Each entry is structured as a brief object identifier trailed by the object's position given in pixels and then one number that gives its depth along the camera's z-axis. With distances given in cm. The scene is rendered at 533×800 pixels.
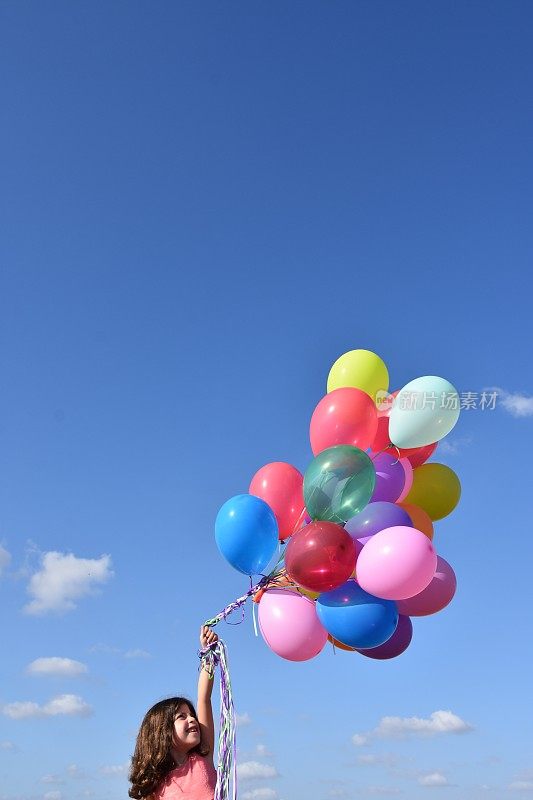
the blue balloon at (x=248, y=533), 484
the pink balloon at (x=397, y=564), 435
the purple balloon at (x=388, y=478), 504
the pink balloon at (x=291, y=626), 468
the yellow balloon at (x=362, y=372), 532
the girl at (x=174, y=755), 372
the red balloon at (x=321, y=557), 443
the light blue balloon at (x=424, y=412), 498
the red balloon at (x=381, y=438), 525
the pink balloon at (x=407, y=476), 521
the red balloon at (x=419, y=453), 528
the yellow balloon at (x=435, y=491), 541
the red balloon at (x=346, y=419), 496
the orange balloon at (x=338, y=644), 507
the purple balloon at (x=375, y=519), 475
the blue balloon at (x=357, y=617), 446
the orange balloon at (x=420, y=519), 523
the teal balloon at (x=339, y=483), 463
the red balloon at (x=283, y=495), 512
